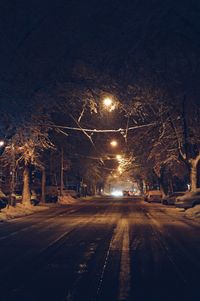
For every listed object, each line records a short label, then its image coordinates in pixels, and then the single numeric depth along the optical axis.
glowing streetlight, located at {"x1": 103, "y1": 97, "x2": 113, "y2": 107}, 24.58
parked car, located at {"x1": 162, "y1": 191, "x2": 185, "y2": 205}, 43.93
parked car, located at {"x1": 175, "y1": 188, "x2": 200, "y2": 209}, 31.87
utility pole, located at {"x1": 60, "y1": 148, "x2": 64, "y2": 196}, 58.66
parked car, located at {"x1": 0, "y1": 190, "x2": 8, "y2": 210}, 29.63
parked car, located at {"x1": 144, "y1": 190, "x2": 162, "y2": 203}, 55.88
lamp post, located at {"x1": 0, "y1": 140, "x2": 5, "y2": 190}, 28.82
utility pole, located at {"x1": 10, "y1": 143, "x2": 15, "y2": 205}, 32.22
